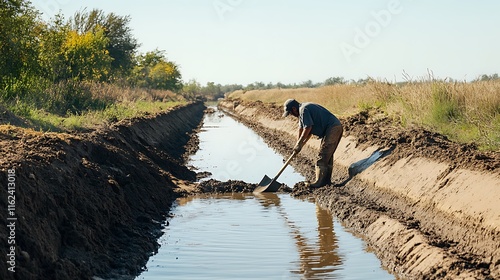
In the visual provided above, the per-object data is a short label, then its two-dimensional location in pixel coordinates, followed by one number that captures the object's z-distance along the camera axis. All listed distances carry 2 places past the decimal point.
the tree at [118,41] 50.00
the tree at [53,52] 24.80
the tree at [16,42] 19.62
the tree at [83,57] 28.09
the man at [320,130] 14.70
